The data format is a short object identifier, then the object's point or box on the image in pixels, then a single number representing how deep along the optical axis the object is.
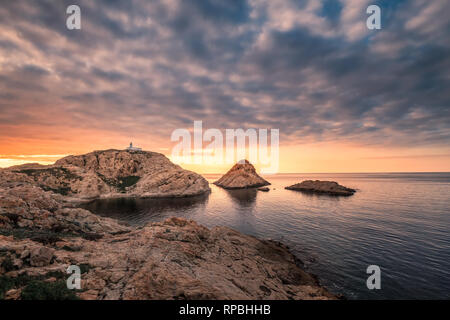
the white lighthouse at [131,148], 149.65
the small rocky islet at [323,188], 105.96
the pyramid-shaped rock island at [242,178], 155.75
